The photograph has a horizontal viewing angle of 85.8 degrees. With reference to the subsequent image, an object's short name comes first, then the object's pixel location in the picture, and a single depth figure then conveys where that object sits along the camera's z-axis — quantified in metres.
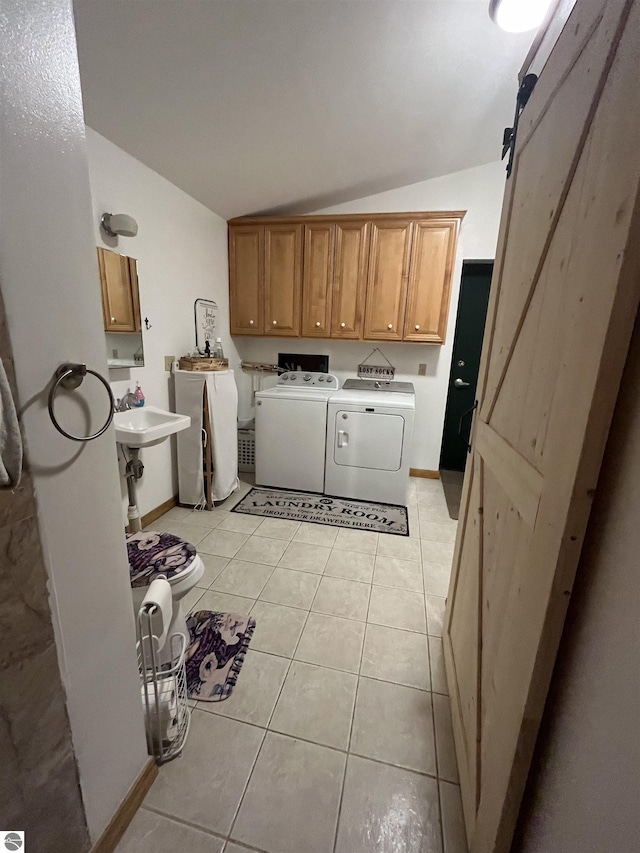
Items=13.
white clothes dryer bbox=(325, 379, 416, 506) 2.76
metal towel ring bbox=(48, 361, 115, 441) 0.64
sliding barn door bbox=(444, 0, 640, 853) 0.53
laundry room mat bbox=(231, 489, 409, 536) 2.63
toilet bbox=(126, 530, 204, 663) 1.27
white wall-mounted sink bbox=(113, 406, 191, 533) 1.81
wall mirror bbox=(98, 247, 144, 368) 1.98
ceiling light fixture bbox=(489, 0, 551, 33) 1.37
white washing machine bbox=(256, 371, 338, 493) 2.92
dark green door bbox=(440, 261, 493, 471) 3.27
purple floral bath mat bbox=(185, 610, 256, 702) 1.35
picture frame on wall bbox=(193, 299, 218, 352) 2.88
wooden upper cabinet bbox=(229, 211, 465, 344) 2.86
